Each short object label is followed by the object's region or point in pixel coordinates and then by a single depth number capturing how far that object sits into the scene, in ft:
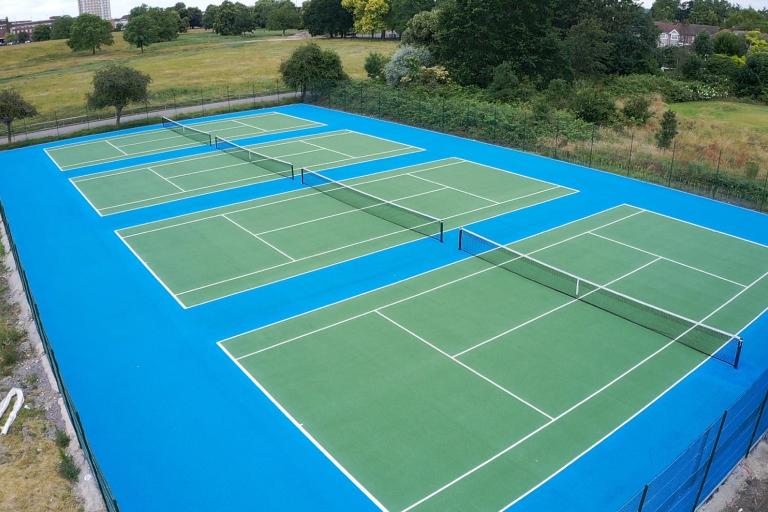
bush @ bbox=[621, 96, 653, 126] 134.00
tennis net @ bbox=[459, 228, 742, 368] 46.60
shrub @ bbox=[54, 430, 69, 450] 38.19
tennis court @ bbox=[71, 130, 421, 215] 85.30
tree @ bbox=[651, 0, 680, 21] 472.85
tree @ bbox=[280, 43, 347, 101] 149.07
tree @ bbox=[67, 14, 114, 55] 295.28
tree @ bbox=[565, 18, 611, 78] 184.24
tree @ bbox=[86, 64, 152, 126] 123.65
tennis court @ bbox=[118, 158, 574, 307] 60.59
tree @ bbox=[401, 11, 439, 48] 166.30
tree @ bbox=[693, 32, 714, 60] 231.50
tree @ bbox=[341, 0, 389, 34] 317.22
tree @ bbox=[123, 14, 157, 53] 298.15
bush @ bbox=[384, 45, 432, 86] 153.89
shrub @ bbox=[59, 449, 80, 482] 35.53
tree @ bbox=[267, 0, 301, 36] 398.42
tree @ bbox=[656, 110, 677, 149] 101.51
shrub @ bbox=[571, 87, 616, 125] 129.90
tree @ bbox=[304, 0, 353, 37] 336.29
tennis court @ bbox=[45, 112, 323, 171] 108.01
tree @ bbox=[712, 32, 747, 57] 227.61
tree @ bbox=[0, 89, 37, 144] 115.34
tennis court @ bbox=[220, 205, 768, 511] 35.94
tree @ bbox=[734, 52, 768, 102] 184.44
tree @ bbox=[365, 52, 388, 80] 171.73
